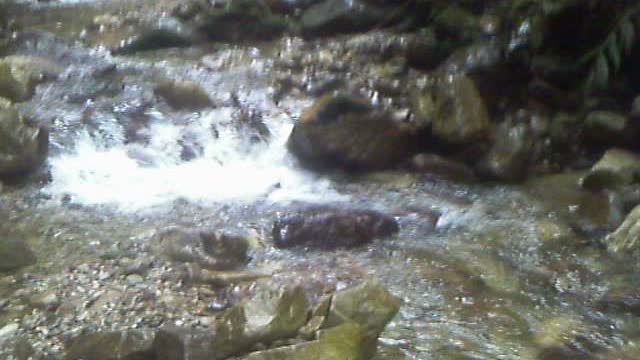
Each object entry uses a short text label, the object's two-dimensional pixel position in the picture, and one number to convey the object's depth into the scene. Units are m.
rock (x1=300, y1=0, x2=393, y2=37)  8.44
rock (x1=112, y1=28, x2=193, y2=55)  8.25
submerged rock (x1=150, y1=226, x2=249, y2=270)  4.36
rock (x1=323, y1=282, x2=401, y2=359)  3.27
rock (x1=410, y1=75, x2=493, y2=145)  6.13
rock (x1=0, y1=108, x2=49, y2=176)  5.56
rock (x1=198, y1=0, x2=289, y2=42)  8.69
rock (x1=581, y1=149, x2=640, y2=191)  5.51
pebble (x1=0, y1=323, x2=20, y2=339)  3.52
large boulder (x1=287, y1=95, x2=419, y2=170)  5.97
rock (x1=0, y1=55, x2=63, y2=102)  6.79
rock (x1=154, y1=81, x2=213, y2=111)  6.96
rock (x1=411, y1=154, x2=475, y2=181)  5.96
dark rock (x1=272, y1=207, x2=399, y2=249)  4.75
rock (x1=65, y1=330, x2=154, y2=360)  3.22
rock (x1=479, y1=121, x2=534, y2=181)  5.91
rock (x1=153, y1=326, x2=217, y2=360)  3.11
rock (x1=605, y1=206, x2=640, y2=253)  4.74
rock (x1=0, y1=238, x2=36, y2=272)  4.18
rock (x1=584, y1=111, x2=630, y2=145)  6.02
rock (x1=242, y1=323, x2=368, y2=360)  3.01
